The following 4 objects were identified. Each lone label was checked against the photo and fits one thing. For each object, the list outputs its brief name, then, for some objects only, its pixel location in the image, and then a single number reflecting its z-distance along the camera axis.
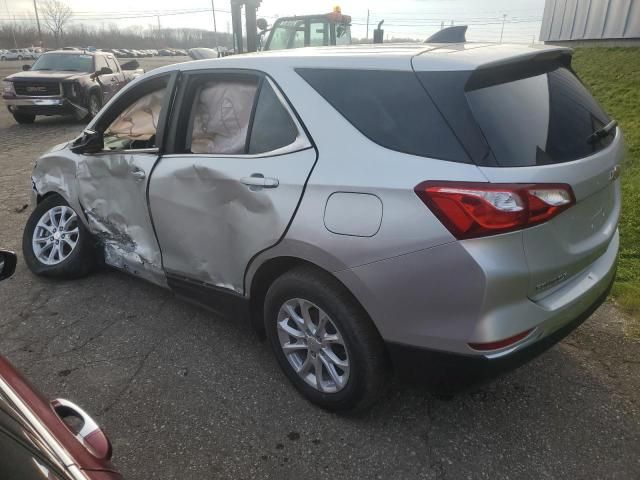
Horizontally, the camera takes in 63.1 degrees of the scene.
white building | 12.27
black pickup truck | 12.45
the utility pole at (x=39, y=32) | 77.84
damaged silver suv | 2.00
